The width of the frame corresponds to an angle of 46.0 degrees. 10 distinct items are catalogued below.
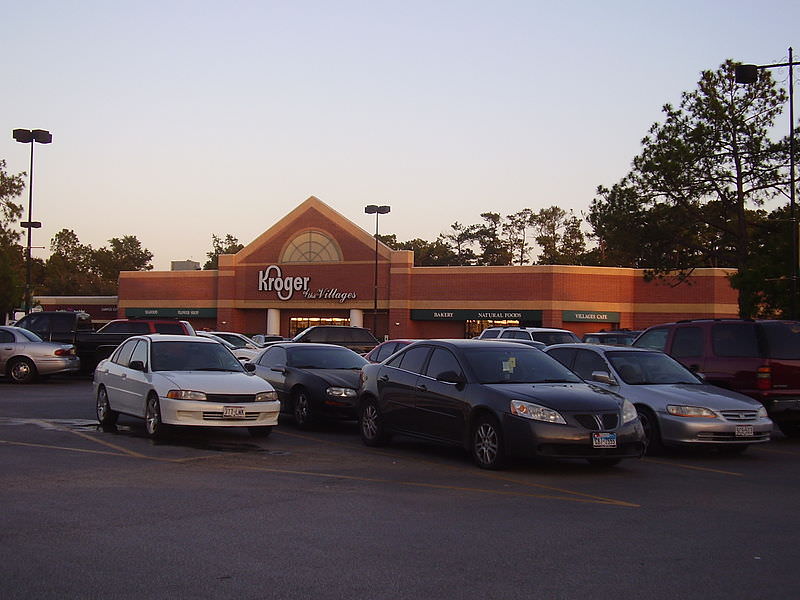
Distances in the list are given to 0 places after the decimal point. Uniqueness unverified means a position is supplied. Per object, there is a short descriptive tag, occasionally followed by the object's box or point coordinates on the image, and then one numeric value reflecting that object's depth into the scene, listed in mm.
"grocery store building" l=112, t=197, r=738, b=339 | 58906
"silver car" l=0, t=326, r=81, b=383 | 25344
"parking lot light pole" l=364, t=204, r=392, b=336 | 54438
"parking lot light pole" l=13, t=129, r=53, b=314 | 38844
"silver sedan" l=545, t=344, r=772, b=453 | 12578
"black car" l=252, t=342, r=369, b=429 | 15719
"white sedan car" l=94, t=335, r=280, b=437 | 13312
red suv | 14594
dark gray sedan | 10961
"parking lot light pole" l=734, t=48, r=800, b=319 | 23047
